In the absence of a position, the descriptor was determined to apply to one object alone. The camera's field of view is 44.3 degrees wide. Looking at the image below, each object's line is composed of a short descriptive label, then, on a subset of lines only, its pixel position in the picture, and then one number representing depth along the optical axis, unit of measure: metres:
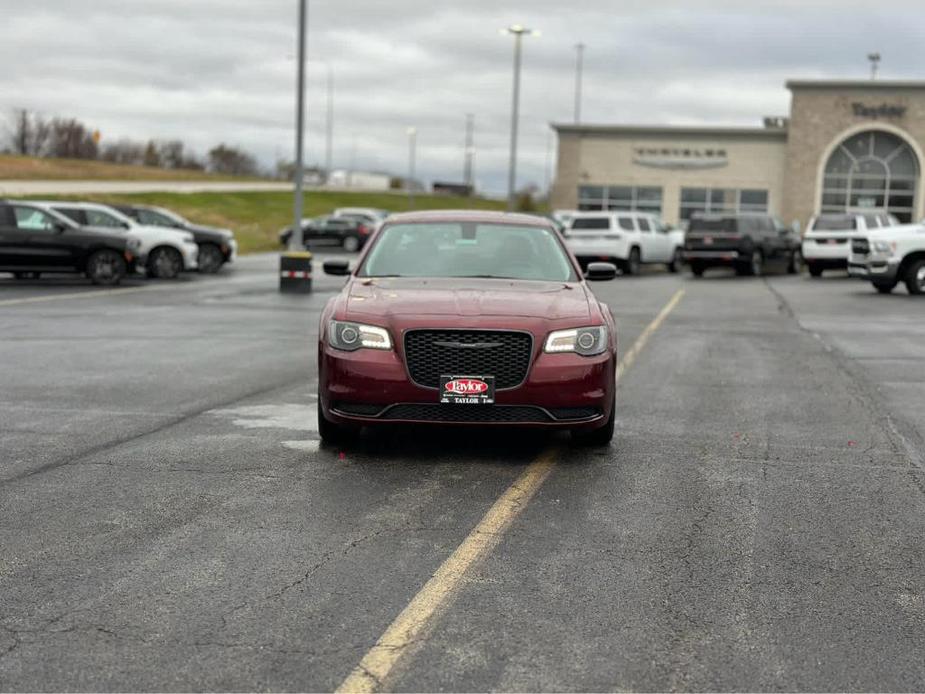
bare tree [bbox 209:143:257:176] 133.50
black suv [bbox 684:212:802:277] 31.72
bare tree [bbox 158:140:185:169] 123.19
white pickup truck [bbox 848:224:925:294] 22.88
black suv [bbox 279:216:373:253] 47.81
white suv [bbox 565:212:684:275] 32.53
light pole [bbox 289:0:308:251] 24.09
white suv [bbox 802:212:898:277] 31.67
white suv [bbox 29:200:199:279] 25.09
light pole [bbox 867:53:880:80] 71.94
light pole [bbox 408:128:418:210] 86.50
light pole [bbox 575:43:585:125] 79.69
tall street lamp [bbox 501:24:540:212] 43.38
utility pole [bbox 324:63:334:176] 99.62
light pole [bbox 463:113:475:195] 129.00
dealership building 56.38
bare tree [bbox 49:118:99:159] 106.19
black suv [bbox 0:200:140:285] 22.50
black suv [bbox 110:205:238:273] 29.38
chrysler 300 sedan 6.83
